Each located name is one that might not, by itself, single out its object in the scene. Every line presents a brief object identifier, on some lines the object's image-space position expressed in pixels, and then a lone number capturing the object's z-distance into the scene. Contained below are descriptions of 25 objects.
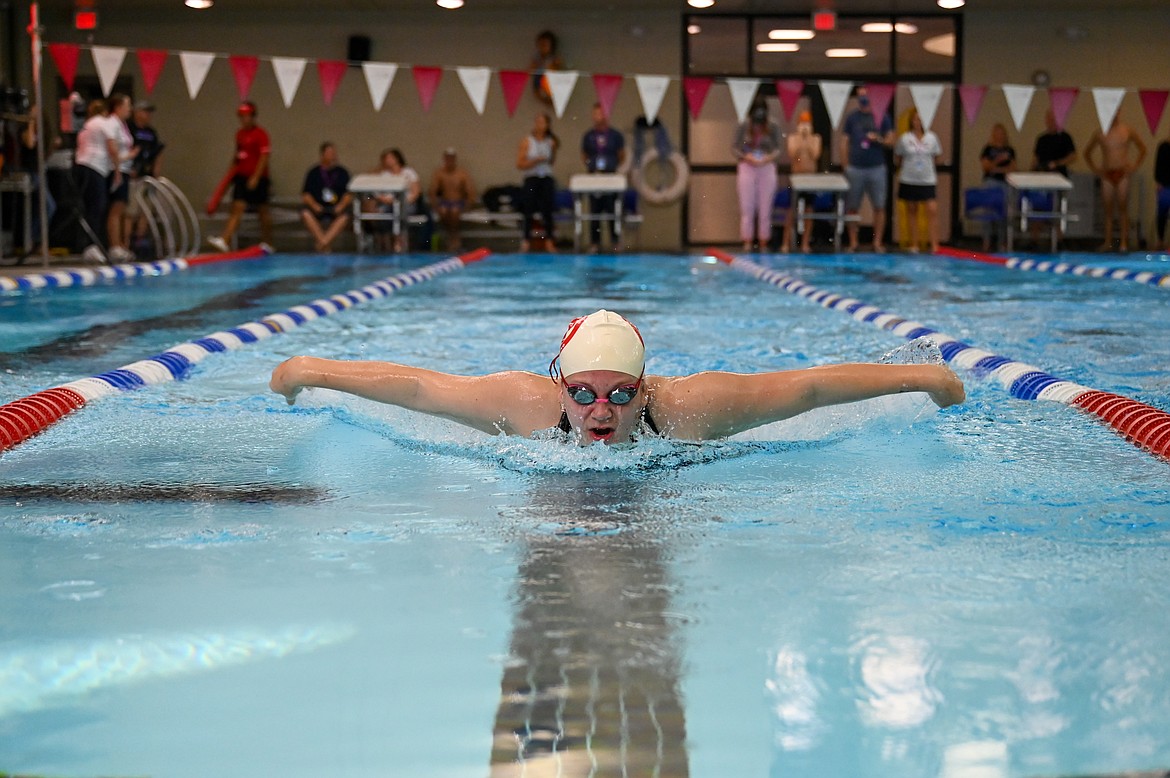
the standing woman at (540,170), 16.17
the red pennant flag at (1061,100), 15.14
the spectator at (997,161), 16.67
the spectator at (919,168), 15.26
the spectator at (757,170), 15.80
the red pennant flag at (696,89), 15.24
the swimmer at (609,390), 3.78
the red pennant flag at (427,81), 14.86
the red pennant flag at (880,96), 14.94
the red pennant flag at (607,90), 15.32
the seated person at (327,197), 16.64
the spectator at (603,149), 16.48
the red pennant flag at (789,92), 14.65
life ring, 18.67
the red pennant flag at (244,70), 13.44
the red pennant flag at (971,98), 15.36
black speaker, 18.73
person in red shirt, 15.98
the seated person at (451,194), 17.50
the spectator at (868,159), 15.65
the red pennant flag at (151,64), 13.04
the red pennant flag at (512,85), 15.31
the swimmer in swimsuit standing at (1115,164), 15.83
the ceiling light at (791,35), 18.73
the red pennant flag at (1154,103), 14.48
